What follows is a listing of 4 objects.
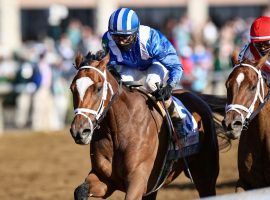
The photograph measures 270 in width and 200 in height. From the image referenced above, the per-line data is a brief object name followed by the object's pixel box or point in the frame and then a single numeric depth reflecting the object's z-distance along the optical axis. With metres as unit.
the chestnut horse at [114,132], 13.70
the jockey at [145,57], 14.96
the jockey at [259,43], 14.63
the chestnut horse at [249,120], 13.85
